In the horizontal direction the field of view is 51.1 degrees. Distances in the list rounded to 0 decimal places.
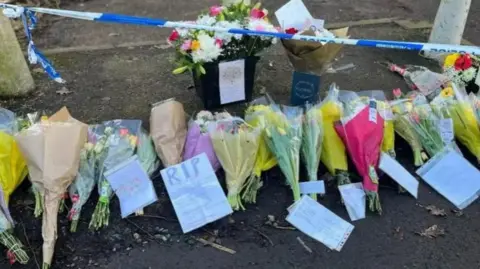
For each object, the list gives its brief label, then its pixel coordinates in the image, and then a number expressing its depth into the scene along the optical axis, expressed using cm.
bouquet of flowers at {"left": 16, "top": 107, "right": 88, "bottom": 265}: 303
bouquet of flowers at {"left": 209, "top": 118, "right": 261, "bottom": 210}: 320
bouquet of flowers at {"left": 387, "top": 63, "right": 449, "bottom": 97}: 420
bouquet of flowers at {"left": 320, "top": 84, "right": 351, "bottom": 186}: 330
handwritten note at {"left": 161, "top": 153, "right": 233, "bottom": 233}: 302
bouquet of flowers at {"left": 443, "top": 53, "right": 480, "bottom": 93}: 409
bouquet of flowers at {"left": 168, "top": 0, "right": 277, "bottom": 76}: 363
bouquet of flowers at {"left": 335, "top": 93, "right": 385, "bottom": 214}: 316
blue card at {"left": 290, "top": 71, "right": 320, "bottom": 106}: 389
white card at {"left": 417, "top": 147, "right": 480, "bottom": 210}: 326
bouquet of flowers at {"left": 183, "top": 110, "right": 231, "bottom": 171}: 333
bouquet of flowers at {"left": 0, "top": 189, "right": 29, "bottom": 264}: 279
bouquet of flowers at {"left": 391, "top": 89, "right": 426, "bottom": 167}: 354
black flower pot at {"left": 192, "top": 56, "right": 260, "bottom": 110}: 380
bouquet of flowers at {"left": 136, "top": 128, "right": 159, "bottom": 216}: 334
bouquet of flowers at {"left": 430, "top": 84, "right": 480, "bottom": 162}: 355
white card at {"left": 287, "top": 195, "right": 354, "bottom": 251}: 293
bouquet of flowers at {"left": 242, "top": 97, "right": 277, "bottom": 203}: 323
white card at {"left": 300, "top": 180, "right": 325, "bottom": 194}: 317
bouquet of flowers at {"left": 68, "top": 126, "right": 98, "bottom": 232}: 305
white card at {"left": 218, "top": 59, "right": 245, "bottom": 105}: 381
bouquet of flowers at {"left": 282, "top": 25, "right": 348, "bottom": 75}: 380
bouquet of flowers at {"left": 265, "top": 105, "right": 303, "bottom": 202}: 322
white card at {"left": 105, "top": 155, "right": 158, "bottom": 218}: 310
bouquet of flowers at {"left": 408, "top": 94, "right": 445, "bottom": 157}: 351
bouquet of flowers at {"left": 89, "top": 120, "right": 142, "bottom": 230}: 305
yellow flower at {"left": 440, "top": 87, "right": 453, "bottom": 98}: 378
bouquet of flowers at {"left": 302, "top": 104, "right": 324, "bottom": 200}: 328
